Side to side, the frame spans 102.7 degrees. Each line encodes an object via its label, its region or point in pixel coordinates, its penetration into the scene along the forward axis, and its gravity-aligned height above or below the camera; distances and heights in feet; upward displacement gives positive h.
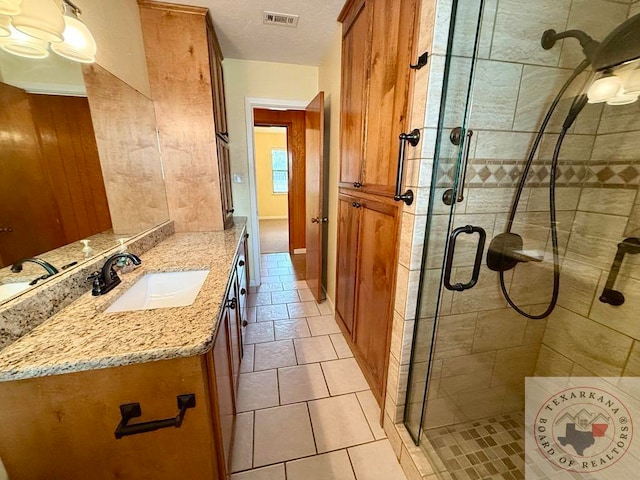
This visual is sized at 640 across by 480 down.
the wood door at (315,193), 8.05 -0.66
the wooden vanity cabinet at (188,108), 6.14 +1.64
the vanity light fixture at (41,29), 2.49 +1.49
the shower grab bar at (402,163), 3.49 +0.17
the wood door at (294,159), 12.41 +0.75
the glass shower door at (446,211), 3.22 -0.49
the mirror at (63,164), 2.61 +0.09
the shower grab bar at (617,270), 3.61 -1.32
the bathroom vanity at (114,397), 2.23 -2.04
